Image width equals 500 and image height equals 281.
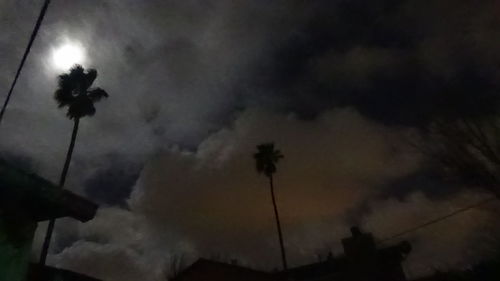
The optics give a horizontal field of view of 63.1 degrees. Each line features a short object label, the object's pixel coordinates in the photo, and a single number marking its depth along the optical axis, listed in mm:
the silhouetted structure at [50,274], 13086
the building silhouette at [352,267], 29719
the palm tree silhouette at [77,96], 27375
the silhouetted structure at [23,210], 4371
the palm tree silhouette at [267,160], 36844
